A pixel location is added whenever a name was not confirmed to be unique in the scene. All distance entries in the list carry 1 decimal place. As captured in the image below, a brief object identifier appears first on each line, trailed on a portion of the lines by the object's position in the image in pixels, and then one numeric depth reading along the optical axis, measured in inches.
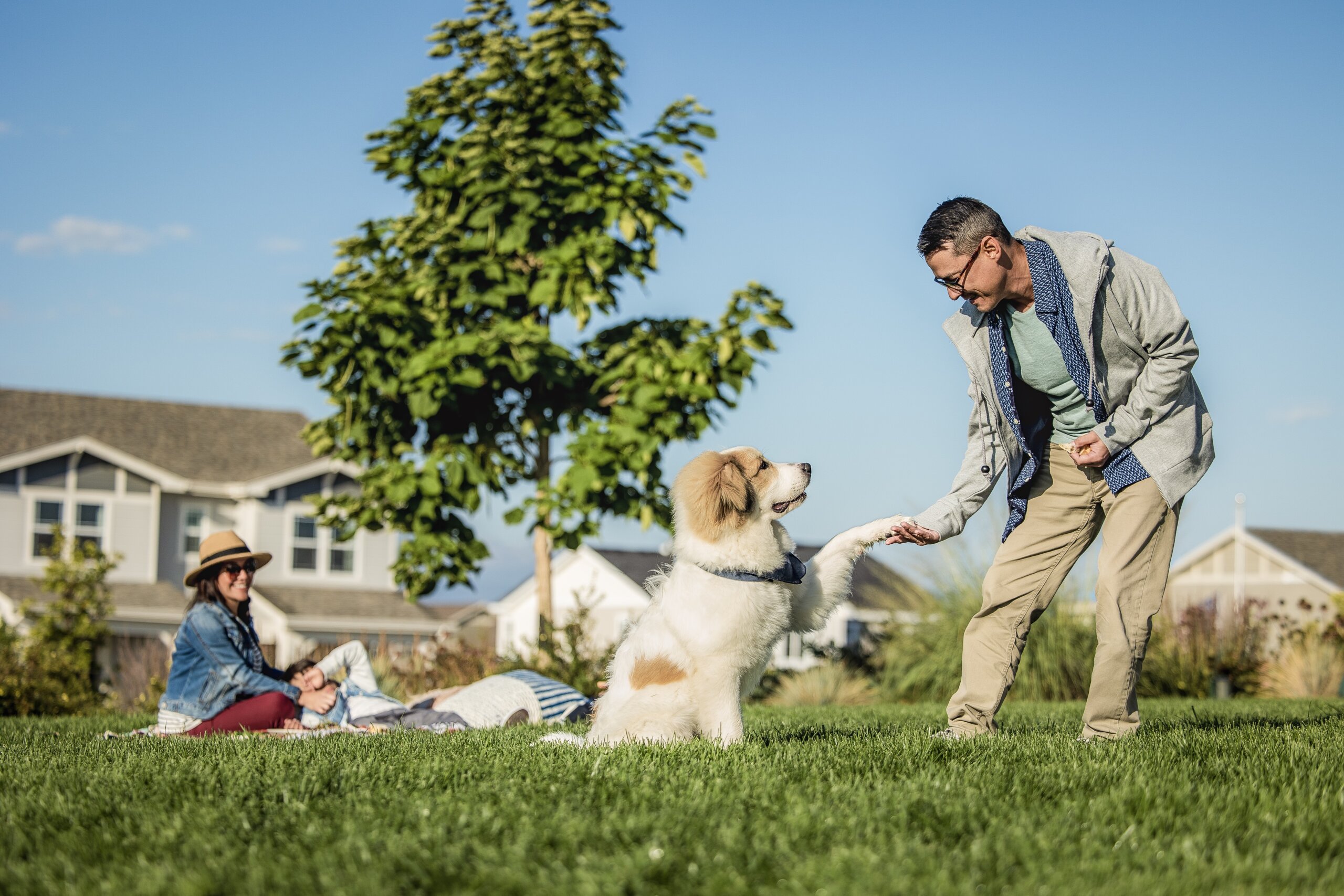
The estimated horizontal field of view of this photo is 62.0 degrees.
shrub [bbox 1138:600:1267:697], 528.7
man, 191.0
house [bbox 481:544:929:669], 1478.8
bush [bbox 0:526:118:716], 480.4
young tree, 446.6
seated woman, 289.7
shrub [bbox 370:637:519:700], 482.0
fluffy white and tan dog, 193.5
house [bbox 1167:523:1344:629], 1587.1
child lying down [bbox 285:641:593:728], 307.4
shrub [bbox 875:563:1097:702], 508.1
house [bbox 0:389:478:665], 1093.8
